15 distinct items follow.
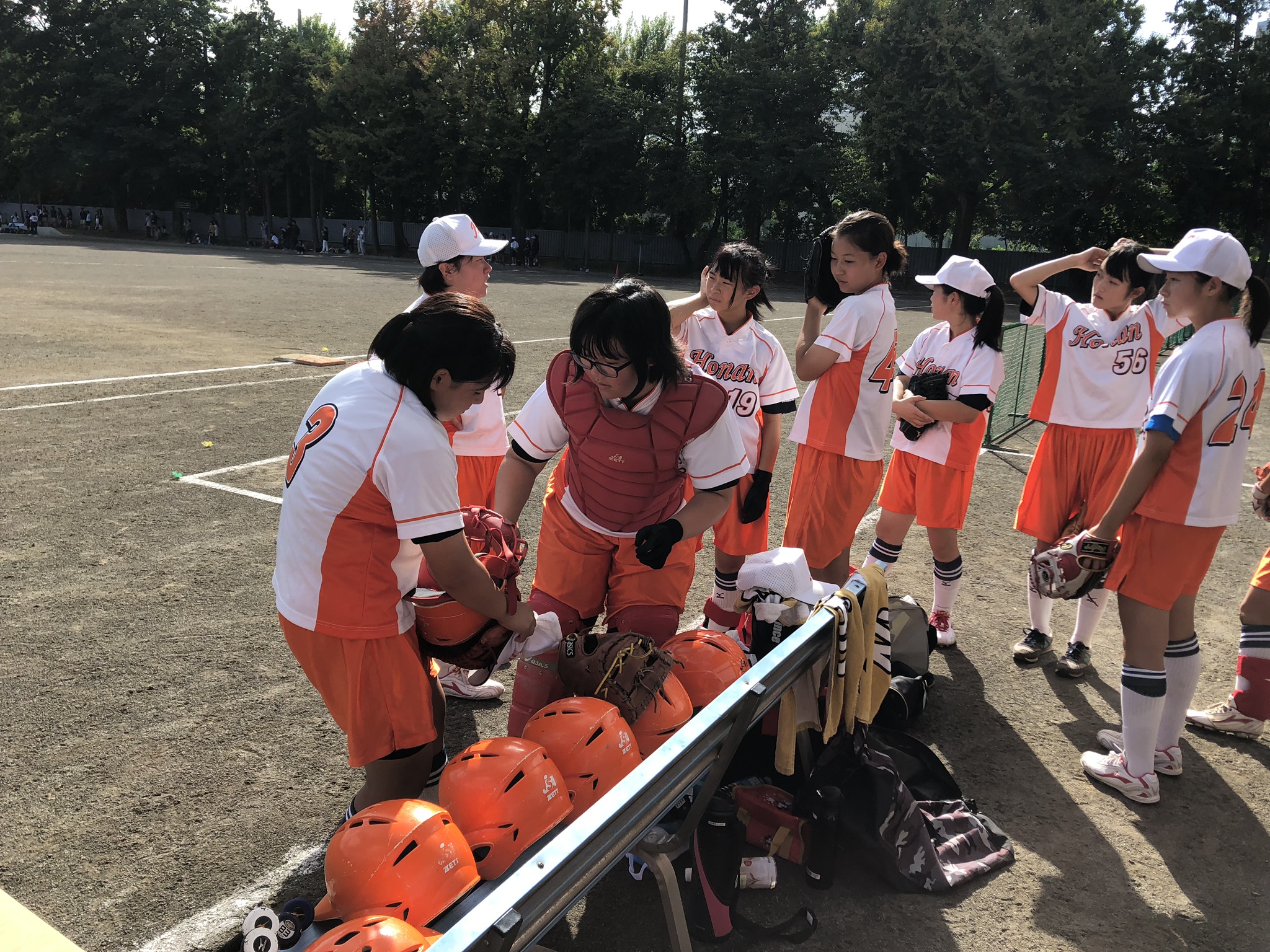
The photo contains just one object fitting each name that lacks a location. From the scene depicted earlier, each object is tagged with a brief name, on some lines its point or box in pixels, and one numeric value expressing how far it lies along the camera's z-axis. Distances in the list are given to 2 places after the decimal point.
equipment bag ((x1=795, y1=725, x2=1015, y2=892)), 3.04
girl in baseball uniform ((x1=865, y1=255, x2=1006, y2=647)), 4.78
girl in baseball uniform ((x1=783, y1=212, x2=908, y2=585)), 4.30
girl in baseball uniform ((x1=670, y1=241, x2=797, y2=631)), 4.44
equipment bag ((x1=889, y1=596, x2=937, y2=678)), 4.23
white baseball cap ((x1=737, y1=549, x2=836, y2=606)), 3.23
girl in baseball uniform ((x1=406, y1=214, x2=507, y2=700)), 4.32
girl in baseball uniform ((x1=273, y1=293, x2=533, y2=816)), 2.40
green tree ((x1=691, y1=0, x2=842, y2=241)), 40.44
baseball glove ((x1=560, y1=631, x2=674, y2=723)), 2.80
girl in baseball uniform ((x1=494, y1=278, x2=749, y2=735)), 3.05
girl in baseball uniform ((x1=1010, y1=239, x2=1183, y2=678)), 4.78
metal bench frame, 1.61
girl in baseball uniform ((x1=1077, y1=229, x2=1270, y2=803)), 3.40
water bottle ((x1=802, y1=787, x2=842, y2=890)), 3.01
